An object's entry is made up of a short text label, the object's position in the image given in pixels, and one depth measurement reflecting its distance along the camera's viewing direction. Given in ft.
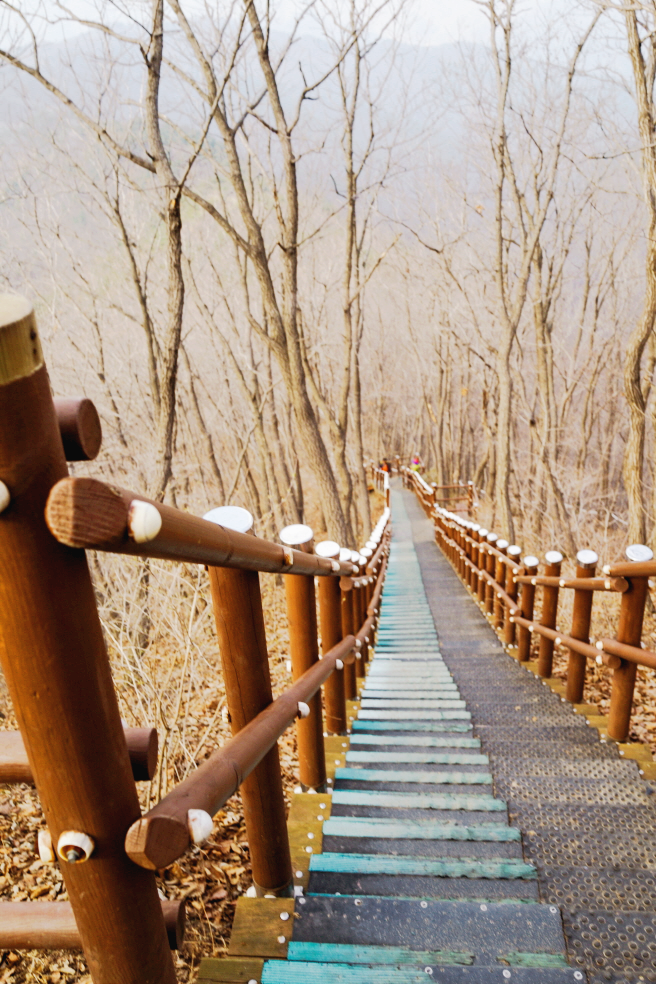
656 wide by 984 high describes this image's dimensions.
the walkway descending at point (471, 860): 5.83
